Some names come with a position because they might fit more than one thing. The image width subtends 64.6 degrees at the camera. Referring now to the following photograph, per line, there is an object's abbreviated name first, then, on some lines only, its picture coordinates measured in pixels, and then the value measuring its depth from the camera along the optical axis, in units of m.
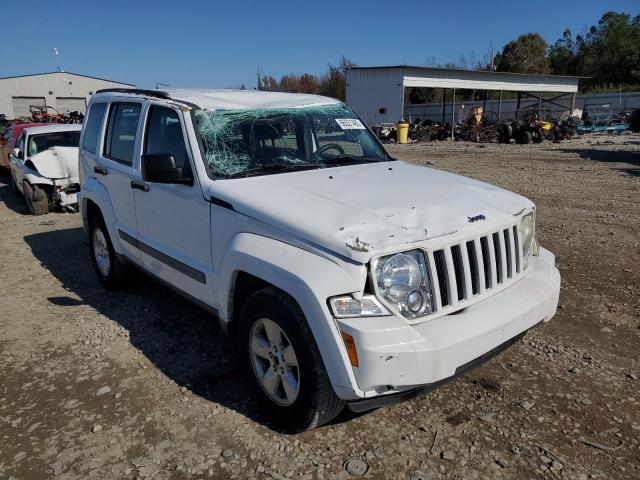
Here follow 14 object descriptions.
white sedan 9.60
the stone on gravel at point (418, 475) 2.63
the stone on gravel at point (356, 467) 2.69
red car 12.99
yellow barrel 28.72
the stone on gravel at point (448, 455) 2.76
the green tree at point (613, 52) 54.78
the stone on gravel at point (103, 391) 3.51
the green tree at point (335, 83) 54.97
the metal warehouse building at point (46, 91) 47.22
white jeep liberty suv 2.48
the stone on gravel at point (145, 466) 2.74
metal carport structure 30.06
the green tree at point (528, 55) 59.50
